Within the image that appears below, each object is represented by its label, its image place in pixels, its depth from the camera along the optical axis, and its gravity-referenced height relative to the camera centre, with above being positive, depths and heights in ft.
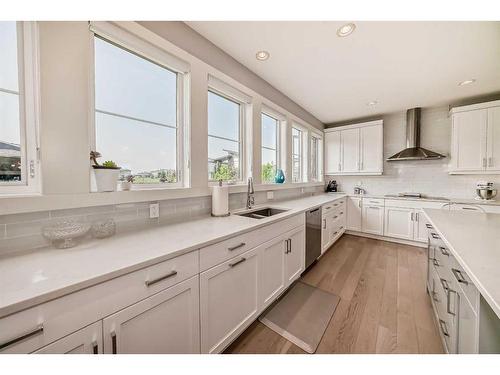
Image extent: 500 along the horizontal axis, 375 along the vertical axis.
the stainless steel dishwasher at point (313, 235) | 7.52 -2.24
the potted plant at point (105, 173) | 3.67 +0.22
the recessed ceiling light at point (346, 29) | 5.14 +4.42
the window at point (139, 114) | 4.11 +1.78
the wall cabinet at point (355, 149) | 12.44 +2.47
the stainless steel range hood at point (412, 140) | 11.35 +2.80
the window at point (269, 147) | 9.11 +1.90
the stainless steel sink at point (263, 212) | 6.47 -1.08
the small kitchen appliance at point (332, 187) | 14.78 -0.29
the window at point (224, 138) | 6.54 +1.76
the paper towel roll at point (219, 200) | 5.57 -0.50
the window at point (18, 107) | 3.03 +1.29
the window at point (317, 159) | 14.19 +1.95
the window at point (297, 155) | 11.83 +1.89
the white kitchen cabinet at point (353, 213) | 12.54 -2.08
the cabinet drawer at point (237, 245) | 3.53 -1.39
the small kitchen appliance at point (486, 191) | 9.53 -0.41
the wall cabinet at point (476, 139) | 9.26 +2.33
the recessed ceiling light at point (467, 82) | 8.13 +4.56
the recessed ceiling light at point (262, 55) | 6.39 +4.53
